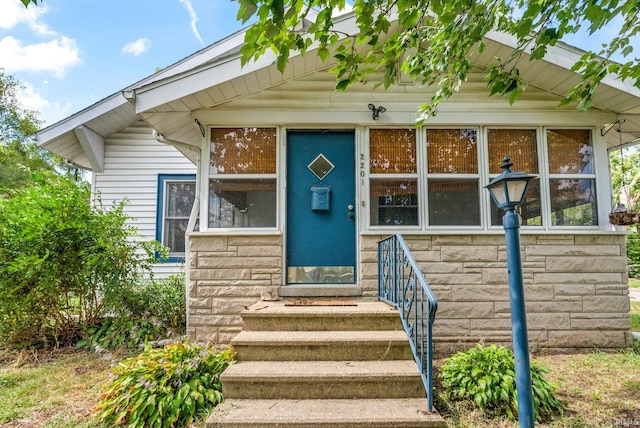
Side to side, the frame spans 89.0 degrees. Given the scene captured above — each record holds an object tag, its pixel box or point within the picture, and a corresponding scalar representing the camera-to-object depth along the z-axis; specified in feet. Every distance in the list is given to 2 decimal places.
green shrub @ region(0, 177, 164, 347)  12.59
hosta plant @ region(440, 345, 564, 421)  8.05
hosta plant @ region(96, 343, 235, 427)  7.84
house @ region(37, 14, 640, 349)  12.57
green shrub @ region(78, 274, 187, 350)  13.24
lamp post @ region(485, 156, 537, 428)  6.77
